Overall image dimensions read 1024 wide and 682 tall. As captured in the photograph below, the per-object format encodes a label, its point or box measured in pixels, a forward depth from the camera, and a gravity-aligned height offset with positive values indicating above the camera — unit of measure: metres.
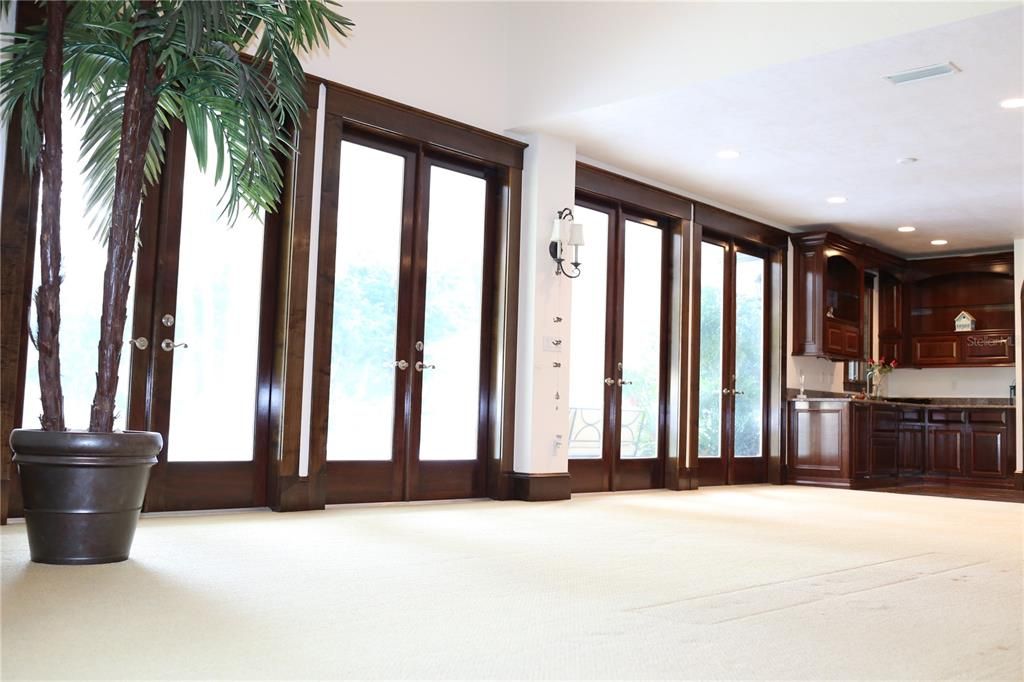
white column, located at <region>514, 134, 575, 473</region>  6.23 +0.55
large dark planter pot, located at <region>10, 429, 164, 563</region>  3.09 -0.32
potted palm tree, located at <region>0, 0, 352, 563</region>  3.10 +1.00
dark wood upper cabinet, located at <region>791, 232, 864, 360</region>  8.84 +1.13
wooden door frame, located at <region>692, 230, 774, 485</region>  8.20 +0.29
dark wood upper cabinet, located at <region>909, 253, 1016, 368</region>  9.76 +1.20
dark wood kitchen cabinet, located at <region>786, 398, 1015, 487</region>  8.48 -0.29
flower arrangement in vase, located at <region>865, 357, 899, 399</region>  10.01 +0.47
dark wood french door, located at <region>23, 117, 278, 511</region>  4.43 +0.33
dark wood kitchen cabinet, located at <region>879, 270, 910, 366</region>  10.42 +1.09
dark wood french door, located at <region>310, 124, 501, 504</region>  5.42 +0.54
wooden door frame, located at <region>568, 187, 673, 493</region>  7.02 +0.38
